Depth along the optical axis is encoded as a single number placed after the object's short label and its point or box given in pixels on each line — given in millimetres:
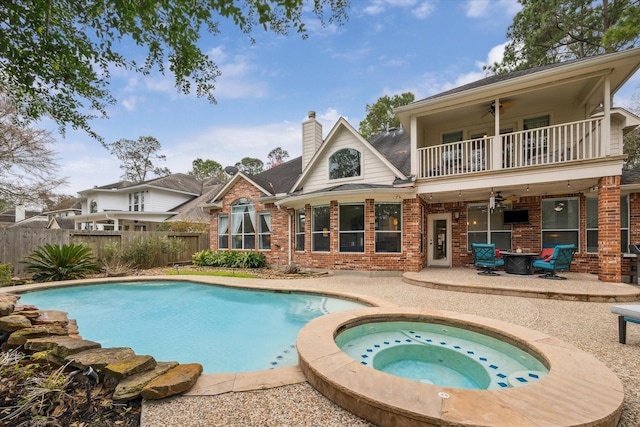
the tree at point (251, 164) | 44406
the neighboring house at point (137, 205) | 21859
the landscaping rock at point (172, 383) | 2508
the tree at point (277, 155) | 44219
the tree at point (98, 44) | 2896
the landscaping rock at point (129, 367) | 2742
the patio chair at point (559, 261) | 7820
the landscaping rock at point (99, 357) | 2887
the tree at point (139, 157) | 33881
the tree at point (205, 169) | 41250
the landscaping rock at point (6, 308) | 4086
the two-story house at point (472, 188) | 7625
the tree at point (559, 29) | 14211
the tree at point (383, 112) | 24453
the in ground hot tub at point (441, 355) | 3310
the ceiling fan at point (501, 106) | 8970
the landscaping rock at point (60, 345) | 3154
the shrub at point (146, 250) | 11933
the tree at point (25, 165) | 13648
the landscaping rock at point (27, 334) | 3619
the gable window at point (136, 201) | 22609
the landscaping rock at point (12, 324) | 3870
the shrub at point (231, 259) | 12625
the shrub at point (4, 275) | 8445
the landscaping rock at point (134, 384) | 2498
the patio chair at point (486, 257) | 8891
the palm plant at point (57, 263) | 9369
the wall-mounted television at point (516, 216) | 10185
